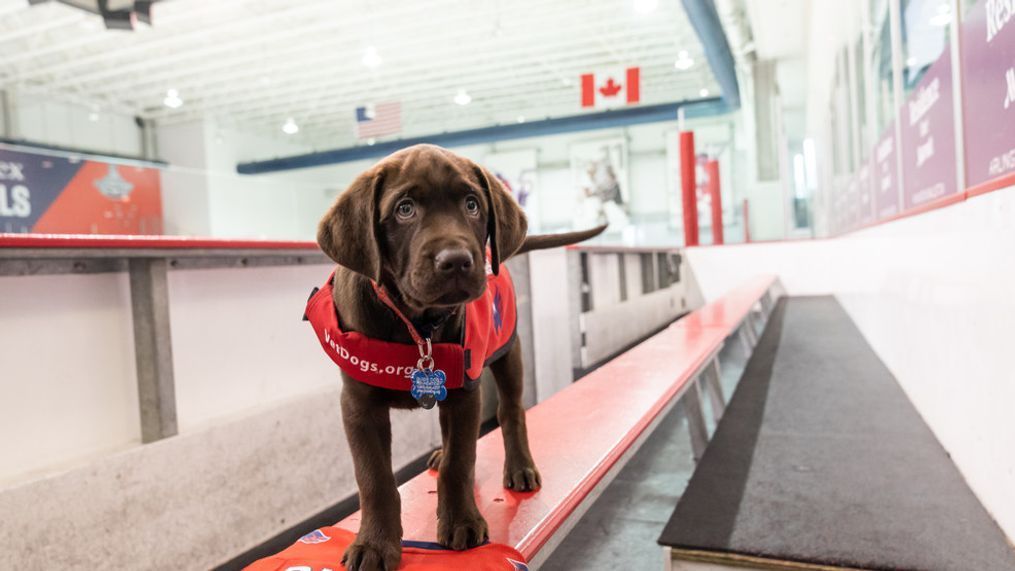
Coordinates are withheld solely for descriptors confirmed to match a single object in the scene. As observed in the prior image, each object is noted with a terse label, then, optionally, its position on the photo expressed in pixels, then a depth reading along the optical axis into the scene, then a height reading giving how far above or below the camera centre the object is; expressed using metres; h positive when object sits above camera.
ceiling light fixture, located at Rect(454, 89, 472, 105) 15.76 +3.94
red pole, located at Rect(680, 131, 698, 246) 8.48 +0.82
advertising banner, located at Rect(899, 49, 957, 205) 2.18 +0.37
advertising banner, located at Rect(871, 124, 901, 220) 3.57 +0.35
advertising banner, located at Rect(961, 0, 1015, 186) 1.51 +0.35
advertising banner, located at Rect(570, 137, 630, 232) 19.61 +2.03
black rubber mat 1.53 -0.71
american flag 12.02 +2.66
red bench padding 1.26 -0.48
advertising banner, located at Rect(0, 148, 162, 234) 7.89 +1.10
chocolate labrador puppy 1.00 -0.03
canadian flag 9.92 +2.51
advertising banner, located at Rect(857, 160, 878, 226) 4.76 +0.32
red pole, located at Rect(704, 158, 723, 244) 10.23 +0.67
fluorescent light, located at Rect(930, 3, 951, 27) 2.14 +0.73
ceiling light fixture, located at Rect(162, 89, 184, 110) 15.12 +4.13
